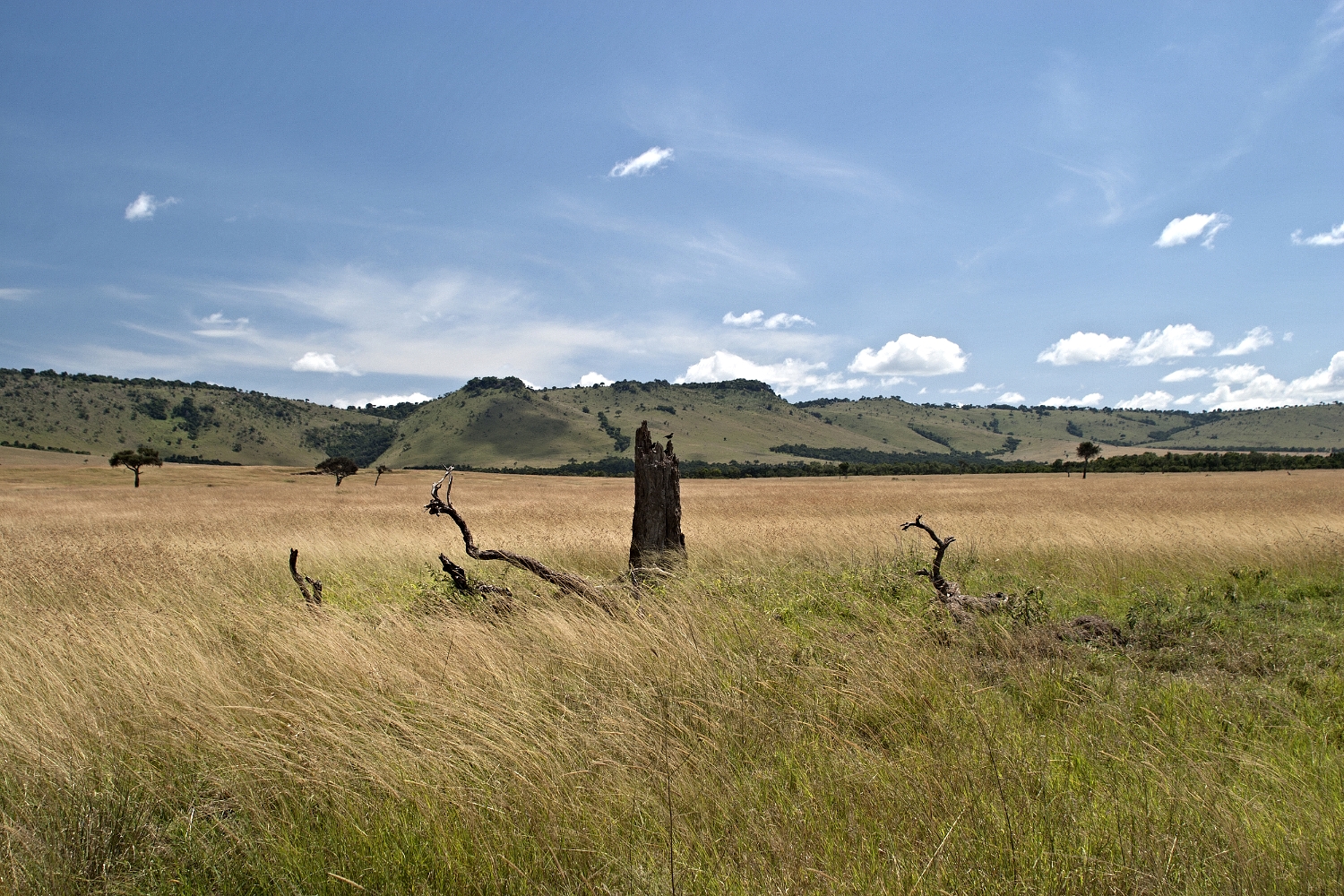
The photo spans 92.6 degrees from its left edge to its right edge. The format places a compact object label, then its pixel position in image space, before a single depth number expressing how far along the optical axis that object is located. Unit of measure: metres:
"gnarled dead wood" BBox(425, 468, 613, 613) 7.10
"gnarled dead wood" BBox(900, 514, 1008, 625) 7.02
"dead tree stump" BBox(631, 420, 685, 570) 9.65
